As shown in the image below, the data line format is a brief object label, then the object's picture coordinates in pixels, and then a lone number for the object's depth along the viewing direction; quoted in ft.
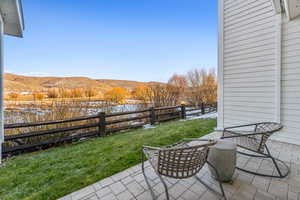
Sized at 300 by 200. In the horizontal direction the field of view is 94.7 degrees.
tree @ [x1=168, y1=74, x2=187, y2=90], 37.69
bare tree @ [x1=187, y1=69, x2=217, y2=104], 36.78
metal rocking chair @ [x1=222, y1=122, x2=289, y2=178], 6.40
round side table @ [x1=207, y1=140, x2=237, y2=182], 5.52
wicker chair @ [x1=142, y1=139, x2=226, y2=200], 4.21
